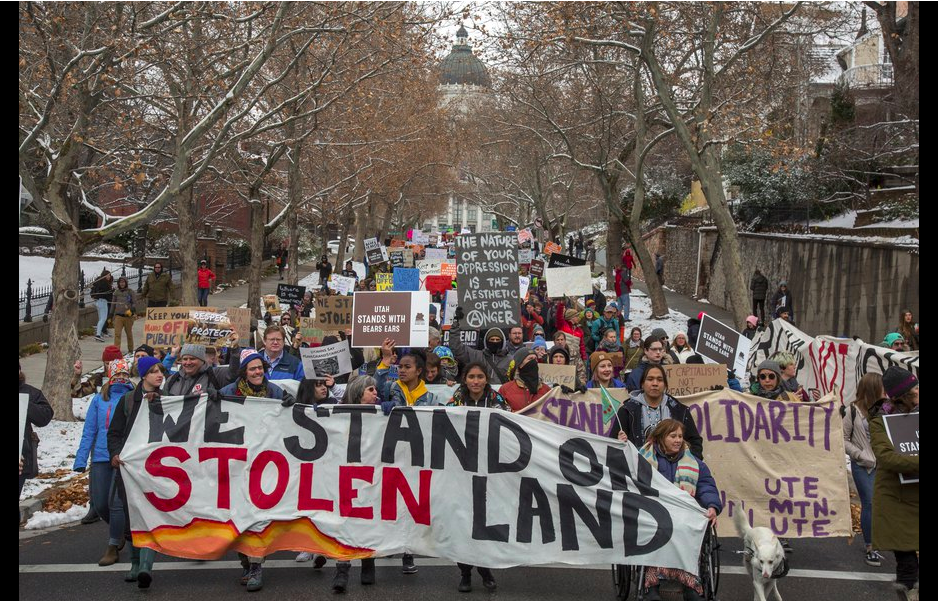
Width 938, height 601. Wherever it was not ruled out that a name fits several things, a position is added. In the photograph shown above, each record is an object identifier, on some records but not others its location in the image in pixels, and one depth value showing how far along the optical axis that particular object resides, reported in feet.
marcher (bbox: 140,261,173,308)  65.21
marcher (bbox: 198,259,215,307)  80.07
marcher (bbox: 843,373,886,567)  24.63
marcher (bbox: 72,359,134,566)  24.03
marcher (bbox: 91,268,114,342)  68.59
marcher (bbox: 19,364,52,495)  23.80
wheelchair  20.30
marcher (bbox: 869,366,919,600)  19.75
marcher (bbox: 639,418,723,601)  20.44
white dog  19.94
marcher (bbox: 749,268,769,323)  81.61
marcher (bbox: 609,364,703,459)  22.67
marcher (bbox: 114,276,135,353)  60.64
